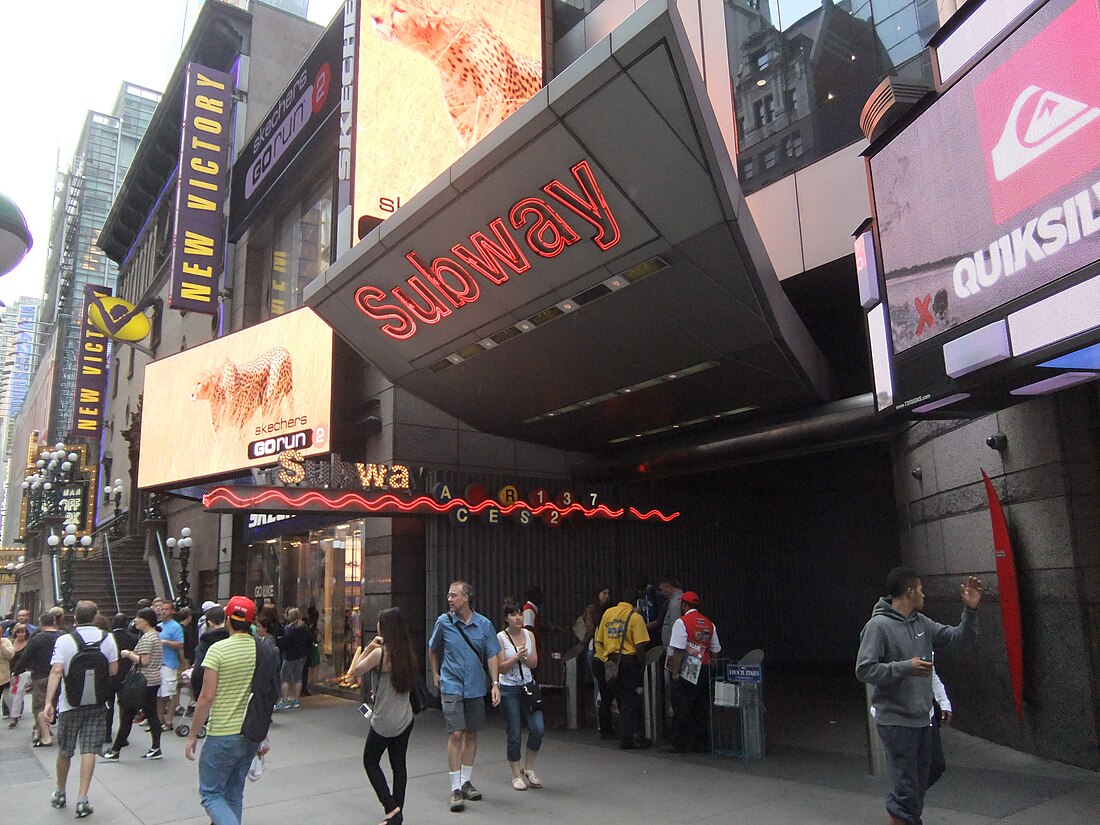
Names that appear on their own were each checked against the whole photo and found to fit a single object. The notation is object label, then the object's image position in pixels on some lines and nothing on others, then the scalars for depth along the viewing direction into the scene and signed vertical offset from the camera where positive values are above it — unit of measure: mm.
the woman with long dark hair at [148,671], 10102 -1412
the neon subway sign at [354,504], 10664 +819
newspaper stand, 9172 -1842
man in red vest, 9383 -1443
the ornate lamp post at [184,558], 21234 +97
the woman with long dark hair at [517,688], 7836 -1311
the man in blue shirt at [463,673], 7379 -1091
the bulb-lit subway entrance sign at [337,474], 12500 +1320
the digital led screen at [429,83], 14844 +9452
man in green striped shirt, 5457 -1144
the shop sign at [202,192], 23641 +11309
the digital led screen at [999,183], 6113 +3176
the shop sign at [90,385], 38812 +8701
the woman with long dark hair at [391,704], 6387 -1167
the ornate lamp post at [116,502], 33456 +2673
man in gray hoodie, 5098 -839
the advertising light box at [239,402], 16672 +3732
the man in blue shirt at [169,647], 11445 -1205
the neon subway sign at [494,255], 8758 +3689
